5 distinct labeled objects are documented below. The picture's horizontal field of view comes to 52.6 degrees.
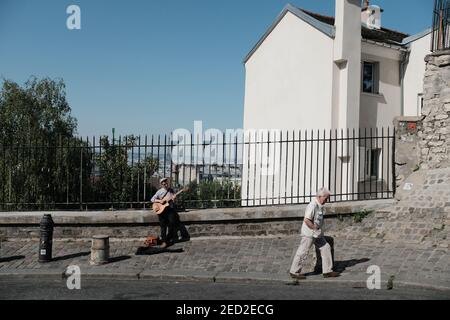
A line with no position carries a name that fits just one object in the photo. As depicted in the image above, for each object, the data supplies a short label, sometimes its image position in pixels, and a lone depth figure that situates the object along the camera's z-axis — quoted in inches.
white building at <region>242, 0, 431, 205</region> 740.6
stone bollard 350.9
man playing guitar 395.5
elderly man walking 302.5
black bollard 361.1
